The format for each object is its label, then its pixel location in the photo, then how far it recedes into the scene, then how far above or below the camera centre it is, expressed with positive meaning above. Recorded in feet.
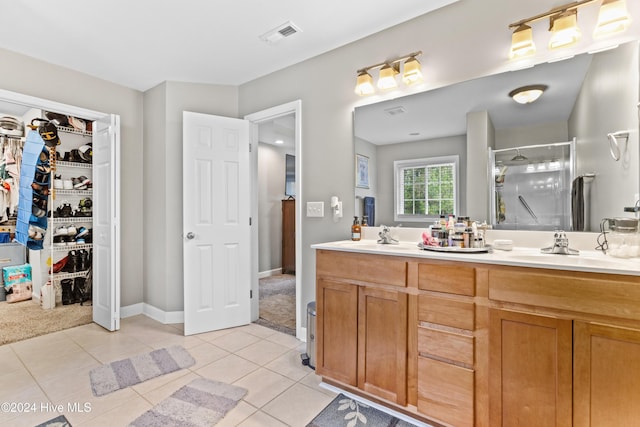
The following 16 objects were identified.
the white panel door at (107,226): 9.80 -0.45
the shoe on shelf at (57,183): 11.71 +1.12
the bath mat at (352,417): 5.52 -3.85
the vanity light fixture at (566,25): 5.00 +3.20
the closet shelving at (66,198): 11.71 +0.57
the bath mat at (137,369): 6.70 -3.78
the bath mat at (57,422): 5.45 -3.79
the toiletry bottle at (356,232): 7.85 -0.54
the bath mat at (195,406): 5.51 -3.78
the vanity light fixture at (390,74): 7.02 +3.29
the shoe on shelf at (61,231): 11.91 -0.74
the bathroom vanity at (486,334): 3.92 -1.93
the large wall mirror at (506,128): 5.14 +1.71
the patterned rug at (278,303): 10.43 -3.81
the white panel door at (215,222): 9.65 -0.36
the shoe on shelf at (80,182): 12.21 +1.21
